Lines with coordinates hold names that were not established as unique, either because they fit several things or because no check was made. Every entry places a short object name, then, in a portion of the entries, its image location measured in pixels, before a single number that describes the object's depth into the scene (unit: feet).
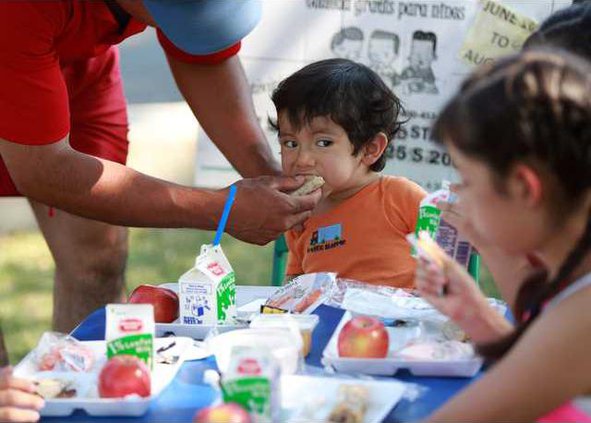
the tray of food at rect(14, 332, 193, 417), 6.27
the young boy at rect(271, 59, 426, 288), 9.48
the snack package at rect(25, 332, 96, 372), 6.86
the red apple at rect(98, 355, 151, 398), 6.28
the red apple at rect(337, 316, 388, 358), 6.82
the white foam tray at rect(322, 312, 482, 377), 6.68
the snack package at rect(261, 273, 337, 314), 7.98
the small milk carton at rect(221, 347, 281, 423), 5.82
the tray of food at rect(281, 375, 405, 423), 5.92
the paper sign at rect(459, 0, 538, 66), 11.27
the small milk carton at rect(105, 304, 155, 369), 6.66
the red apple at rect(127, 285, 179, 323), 7.91
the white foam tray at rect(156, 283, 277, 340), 7.62
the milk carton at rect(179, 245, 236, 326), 7.63
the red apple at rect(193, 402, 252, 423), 5.48
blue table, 6.23
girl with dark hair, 5.24
